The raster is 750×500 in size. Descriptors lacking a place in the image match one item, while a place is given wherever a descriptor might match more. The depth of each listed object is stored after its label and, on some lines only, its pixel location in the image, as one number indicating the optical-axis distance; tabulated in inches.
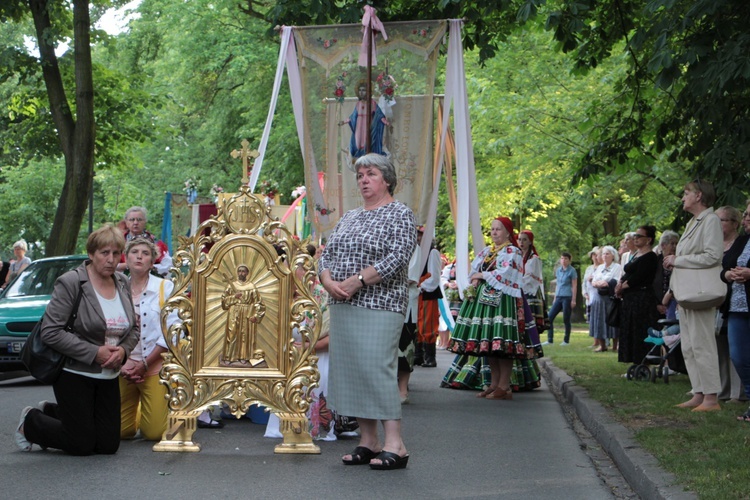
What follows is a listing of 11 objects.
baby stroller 534.0
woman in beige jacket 418.9
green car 575.2
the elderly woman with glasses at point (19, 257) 880.3
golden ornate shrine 338.6
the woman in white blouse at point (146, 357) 350.0
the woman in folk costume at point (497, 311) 502.6
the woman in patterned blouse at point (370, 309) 302.5
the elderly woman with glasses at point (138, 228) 444.5
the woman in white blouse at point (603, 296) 829.8
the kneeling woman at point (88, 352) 312.5
